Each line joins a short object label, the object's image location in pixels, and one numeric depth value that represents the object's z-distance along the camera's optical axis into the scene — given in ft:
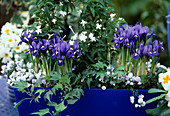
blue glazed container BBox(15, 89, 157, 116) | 5.42
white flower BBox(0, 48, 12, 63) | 6.31
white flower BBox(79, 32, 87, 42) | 5.54
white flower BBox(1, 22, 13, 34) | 6.37
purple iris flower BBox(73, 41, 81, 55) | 5.39
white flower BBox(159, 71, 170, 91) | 5.24
